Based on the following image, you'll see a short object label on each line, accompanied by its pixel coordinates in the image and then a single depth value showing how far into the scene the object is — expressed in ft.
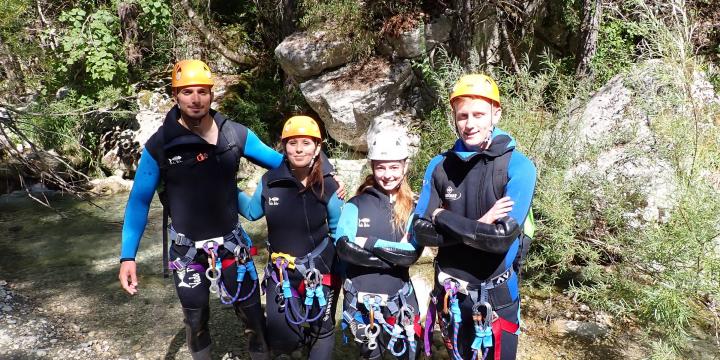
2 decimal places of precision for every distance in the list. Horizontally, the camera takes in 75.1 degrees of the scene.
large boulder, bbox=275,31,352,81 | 31.07
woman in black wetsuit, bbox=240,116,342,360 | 10.43
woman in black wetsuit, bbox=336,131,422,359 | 9.53
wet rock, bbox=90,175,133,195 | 33.73
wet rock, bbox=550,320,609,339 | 15.67
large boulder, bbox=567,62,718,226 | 14.87
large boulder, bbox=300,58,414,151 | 30.25
